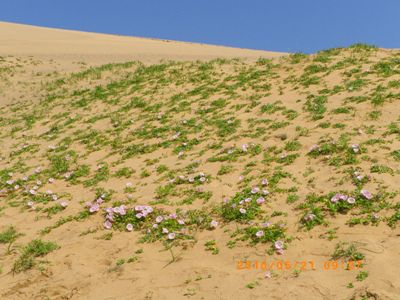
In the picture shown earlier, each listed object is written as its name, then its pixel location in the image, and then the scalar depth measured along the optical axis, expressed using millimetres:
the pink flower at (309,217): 6369
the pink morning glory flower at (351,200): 6527
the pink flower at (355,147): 8122
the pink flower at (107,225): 7332
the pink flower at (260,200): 7191
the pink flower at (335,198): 6645
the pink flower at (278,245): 5871
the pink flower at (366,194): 6561
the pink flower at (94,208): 7953
